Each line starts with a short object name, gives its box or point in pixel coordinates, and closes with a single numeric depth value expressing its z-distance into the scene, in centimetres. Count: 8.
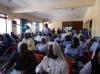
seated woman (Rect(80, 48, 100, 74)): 104
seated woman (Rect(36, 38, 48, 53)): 224
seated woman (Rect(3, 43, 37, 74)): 122
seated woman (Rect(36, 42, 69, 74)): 108
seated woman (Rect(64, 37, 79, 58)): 191
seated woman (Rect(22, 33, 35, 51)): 236
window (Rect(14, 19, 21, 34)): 543
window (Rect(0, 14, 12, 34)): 448
